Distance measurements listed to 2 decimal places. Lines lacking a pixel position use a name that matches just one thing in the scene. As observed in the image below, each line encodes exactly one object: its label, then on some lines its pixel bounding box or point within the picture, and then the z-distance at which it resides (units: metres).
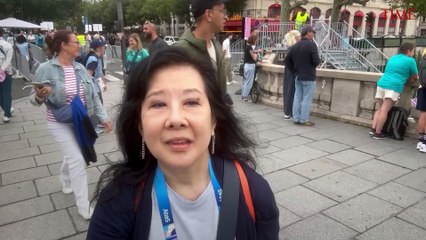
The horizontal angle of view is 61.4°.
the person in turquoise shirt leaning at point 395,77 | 5.42
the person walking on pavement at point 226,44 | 13.60
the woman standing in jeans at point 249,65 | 8.93
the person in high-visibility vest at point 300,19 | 14.66
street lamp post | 11.63
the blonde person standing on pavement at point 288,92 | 7.17
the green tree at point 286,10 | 21.08
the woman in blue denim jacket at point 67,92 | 3.20
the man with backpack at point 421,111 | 5.13
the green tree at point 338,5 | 22.36
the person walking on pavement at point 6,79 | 7.02
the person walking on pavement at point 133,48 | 6.74
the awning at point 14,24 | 16.64
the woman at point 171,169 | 1.22
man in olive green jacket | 2.75
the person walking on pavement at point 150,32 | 6.65
